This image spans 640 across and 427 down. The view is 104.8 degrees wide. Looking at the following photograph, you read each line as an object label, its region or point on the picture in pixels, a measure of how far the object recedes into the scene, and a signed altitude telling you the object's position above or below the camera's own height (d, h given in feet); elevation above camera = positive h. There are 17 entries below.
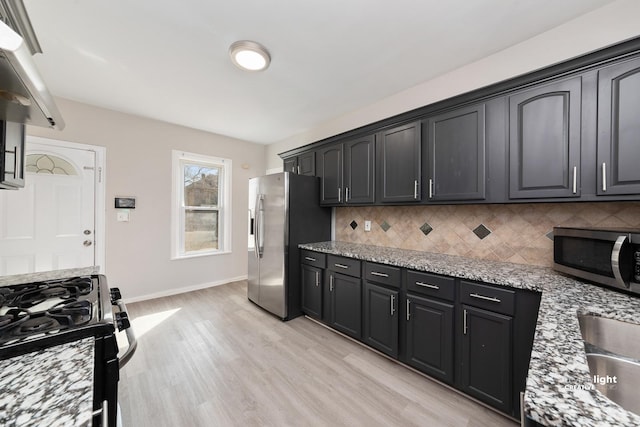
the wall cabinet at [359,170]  8.77 +1.60
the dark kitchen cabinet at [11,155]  3.89 +0.98
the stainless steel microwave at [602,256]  3.97 -0.74
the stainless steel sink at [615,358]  2.58 -1.69
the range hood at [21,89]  2.06 +1.42
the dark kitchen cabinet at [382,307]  6.97 -2.77
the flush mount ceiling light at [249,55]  6.44 +4.30
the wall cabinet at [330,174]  9.89 +1.63
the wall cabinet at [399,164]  7.48 +1.60
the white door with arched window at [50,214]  8.79 -0.09
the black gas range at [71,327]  2.35 -1.30
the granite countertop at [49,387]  1.49 -1.27
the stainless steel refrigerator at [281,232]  9.81 -0.80
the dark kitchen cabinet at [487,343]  5.09 -2.82
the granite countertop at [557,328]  1.66 -1.34
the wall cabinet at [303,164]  11.07 +2.35
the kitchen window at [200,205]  12.67 +0.39
